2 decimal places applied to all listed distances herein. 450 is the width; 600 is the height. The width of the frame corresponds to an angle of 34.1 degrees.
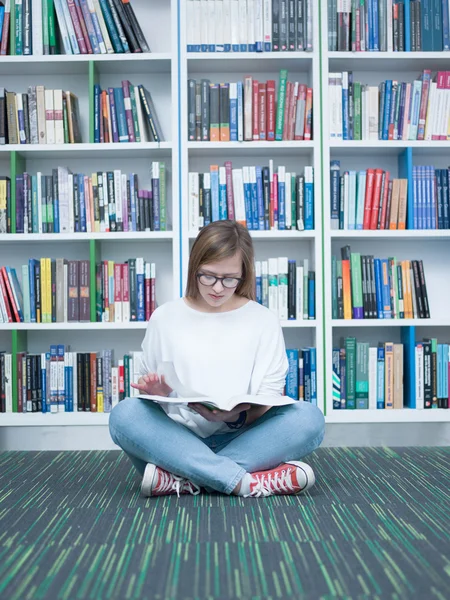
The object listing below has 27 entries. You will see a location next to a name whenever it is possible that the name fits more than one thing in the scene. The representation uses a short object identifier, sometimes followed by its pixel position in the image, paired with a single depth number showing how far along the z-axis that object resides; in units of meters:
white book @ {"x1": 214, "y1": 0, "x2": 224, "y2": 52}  3.09
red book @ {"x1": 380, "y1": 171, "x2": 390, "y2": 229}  3.12
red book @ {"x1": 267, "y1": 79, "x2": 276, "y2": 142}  3.10
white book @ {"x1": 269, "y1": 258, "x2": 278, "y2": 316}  3.10
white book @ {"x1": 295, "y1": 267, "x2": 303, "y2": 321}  3.11
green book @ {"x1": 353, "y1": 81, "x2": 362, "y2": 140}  3.11
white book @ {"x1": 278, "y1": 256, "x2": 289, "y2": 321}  3.09
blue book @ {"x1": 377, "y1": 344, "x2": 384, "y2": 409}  3.11
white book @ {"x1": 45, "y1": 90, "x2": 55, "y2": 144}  3.12
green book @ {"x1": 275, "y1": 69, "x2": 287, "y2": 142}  3.09
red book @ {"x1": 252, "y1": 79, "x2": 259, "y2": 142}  3.10
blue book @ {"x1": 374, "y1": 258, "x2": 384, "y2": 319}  3.12
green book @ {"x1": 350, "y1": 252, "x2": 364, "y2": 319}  3.12
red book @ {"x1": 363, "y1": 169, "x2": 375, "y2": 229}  3.12
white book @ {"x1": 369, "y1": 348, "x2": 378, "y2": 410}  3.10
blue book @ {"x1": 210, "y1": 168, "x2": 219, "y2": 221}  3.10
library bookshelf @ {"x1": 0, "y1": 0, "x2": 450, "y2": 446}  3.09
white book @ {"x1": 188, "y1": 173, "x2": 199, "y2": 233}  3.10
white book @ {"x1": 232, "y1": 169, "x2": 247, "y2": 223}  3.10
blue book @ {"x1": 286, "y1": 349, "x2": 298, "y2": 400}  3.09
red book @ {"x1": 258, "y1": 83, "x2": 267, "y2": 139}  3.10
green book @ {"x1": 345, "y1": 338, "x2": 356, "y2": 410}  3.10
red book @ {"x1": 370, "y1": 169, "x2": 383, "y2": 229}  3.12
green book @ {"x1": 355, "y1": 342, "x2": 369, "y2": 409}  3.10
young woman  1.92
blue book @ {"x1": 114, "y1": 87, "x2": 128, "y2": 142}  3.11
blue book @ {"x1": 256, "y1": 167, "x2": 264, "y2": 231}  3.11
